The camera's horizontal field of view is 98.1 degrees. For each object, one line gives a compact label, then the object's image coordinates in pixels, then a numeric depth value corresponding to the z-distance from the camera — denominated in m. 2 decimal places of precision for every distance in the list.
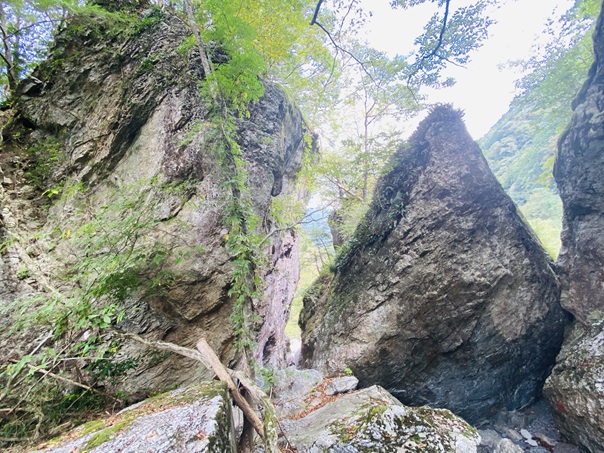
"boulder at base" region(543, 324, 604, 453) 4.71
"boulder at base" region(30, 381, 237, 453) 2.15
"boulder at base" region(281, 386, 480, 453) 3.40
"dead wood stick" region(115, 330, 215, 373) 3.54
